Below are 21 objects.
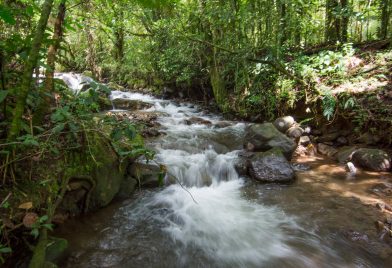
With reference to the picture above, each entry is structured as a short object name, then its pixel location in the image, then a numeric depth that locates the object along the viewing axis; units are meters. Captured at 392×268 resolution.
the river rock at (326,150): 6.17
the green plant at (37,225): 2.19
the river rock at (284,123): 6.79
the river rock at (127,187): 4.21
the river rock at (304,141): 6.60
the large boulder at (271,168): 5.01
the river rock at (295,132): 6.56
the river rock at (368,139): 5.73
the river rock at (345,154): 5.66
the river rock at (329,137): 6.45
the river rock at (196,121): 8.08
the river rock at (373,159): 5.14
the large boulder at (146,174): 4.44
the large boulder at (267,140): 5.90
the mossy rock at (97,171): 3.41
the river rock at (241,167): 5.39
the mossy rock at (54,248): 2.57
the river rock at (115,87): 13.80
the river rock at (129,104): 9.98
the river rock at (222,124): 7.82
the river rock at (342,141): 6.23
